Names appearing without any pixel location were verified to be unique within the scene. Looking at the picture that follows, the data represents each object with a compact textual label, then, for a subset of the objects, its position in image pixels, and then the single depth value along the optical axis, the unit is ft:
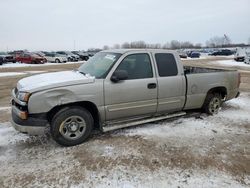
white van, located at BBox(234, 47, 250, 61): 86.29
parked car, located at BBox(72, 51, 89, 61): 105.63
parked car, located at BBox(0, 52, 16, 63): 87.46
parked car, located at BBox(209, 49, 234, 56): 159.66
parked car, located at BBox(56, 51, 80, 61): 100.75
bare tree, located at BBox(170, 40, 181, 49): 351.81
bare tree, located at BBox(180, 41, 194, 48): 361.06
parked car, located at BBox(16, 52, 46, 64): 86.74
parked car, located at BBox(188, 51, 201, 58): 133.82
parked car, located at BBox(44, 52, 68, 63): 94.15
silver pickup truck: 10.61
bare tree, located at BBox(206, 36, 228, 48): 364.86
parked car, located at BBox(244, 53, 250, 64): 76.30
